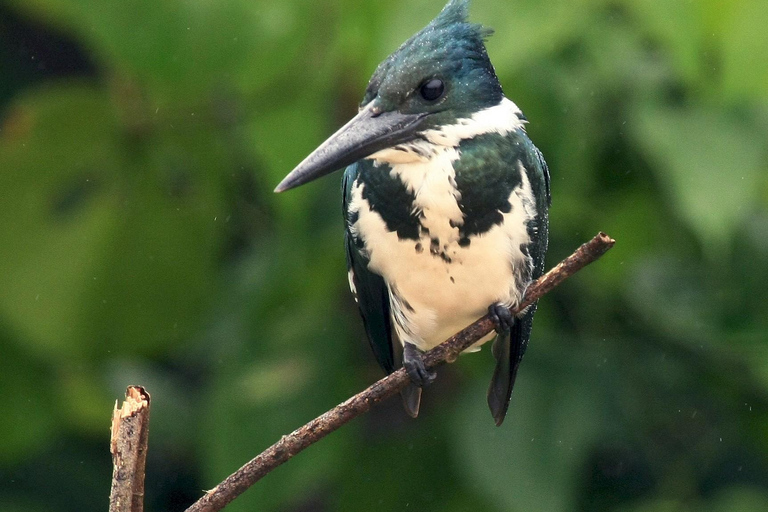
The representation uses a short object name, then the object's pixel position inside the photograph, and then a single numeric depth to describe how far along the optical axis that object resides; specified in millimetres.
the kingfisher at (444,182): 3742
